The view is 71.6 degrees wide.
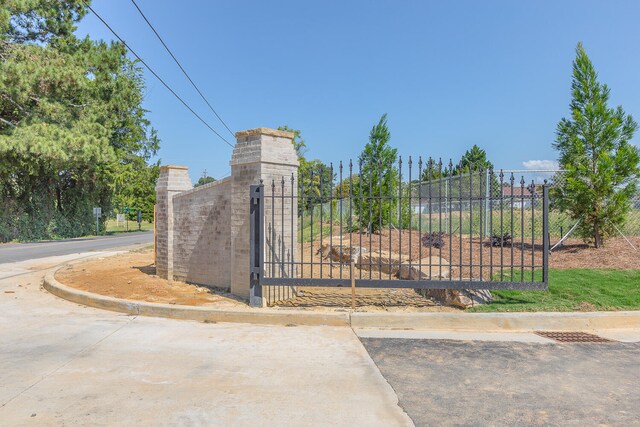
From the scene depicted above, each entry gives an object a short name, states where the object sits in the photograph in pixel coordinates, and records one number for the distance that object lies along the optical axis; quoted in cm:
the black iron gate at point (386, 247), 670
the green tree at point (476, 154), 5805
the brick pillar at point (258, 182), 733
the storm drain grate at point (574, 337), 570
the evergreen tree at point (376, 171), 1630
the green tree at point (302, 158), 3471
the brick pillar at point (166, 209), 962
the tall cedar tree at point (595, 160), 997
